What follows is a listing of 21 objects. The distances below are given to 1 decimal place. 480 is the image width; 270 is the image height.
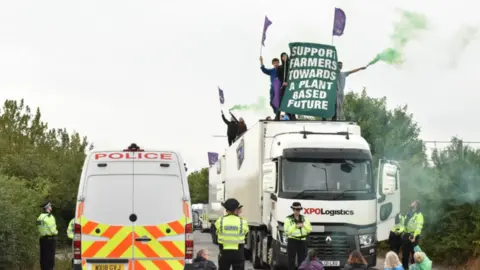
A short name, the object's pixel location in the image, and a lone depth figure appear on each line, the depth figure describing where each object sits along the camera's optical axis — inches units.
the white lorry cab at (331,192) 782.5
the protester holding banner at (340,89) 973.2
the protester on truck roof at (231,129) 1197.7
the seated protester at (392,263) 506.3
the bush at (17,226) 809.5
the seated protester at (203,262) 540.4
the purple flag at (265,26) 1103.6
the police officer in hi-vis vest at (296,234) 722.2
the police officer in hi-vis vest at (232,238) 597.9
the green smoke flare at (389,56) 894.4
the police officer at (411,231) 852.0
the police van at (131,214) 538.6
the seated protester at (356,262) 505.0
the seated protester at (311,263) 548.7
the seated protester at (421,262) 548.7
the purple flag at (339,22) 1026.7
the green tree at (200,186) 5275.6
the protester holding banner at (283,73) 961.5
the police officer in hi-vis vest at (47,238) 804.0
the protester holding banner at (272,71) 974.4
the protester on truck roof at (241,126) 1107.3
